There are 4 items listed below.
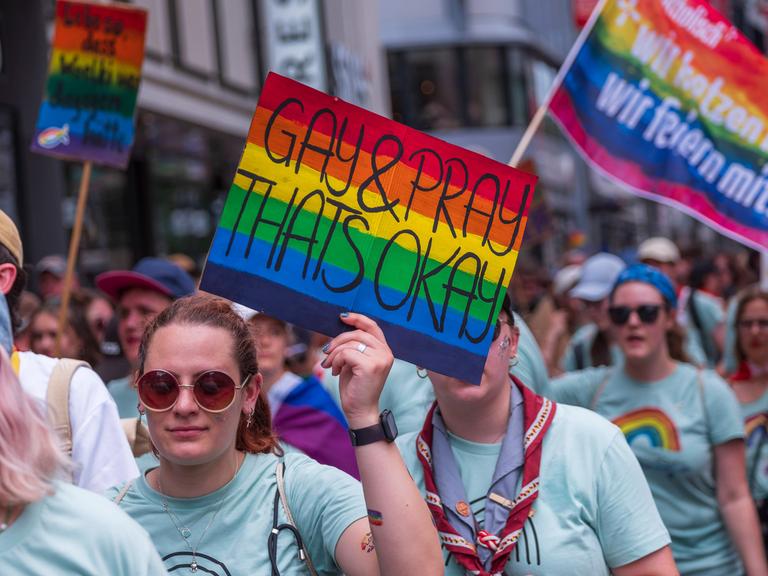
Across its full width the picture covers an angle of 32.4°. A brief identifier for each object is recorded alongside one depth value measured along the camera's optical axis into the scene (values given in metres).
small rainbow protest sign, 5.81
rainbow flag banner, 6.44
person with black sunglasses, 4.96
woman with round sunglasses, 2.95
